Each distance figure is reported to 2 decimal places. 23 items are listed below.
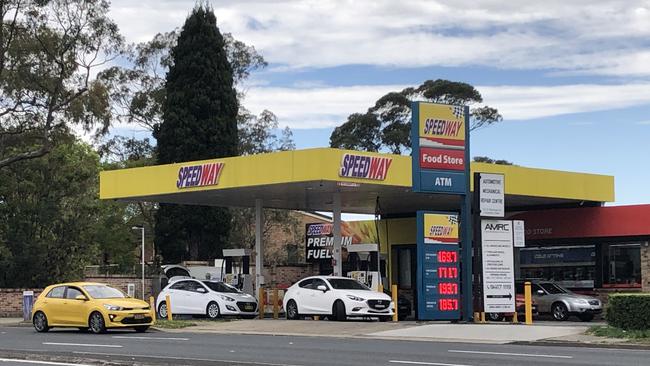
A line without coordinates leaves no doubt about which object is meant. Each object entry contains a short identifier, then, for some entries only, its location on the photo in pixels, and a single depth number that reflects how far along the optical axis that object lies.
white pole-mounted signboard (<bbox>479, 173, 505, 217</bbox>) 28.73
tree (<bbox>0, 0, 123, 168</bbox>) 41.59
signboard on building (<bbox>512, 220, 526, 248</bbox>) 29.39
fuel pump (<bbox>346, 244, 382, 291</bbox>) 35.28
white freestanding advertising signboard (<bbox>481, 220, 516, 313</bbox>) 28.62
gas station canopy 31.77
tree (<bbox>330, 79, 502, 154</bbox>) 63.81
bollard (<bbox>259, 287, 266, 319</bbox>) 34.81
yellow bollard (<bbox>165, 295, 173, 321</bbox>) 31.45
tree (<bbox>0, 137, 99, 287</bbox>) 44.12
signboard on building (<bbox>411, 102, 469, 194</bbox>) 28.33
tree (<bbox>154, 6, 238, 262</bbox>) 52.91
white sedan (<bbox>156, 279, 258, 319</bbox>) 32.72
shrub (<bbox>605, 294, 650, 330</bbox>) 22.36
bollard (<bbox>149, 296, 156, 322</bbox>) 27.54
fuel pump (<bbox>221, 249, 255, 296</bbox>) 38.09
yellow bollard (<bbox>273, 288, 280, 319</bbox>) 33.70
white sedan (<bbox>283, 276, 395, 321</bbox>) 29.89
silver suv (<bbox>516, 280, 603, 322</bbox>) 34.44
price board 28.59
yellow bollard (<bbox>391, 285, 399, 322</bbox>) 30.48
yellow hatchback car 26.39
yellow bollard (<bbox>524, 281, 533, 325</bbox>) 27.89
